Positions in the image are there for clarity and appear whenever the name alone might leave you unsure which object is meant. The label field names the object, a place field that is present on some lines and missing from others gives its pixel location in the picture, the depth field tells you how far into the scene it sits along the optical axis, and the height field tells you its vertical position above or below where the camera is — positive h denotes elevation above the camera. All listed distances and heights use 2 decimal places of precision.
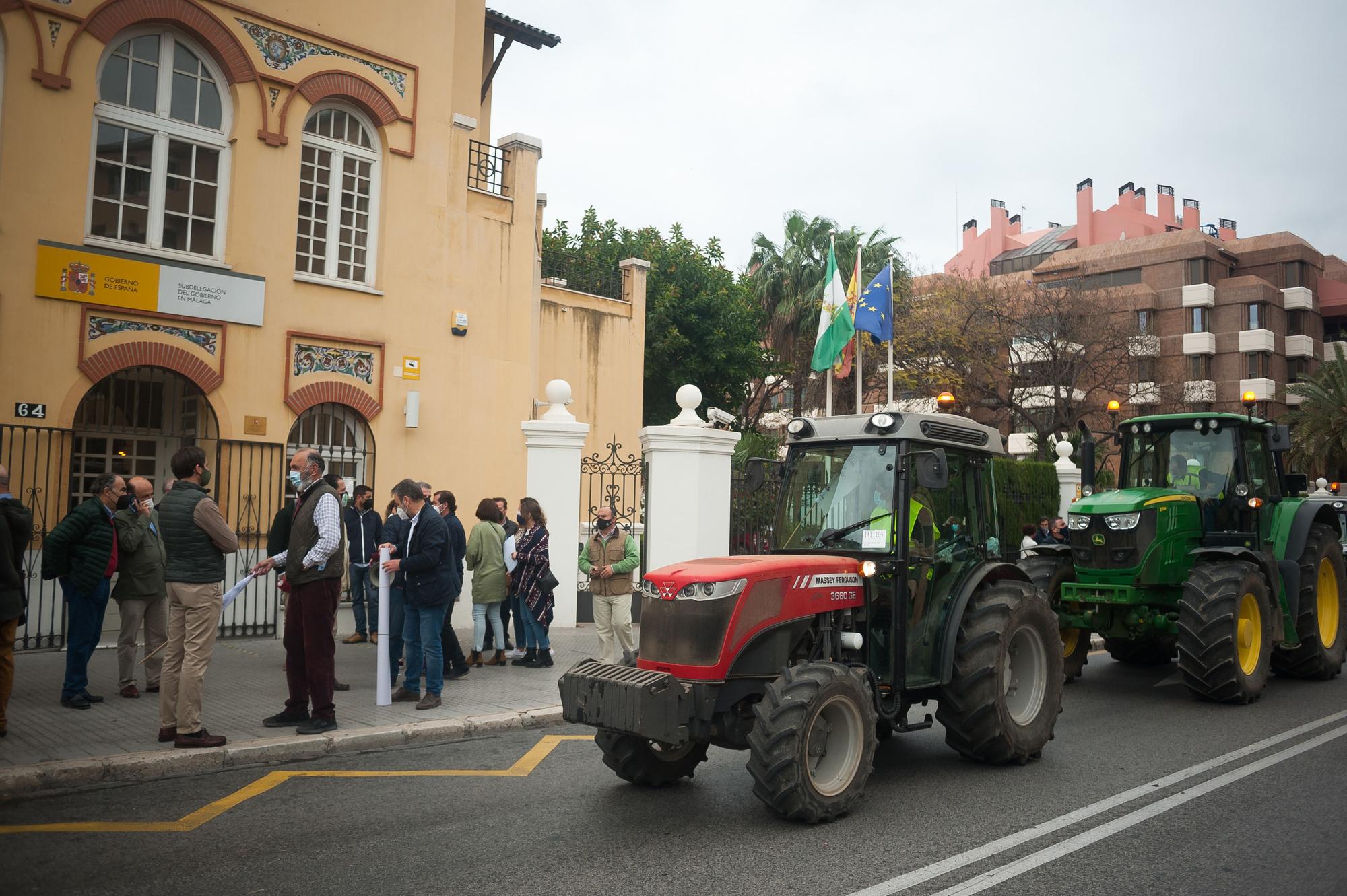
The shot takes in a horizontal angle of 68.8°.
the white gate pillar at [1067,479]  21.58 +0.76
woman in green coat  10.51 -0.68
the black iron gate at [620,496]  14.02 +0.07
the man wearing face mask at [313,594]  7.33 -0.76
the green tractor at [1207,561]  9.00 -0.46
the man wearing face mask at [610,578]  10.24 -0.80
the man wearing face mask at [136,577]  8.63 -0.79
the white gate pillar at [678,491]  13.28 +0.15
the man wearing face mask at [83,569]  8.12 -0.69
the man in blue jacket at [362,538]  11.58 -0.52
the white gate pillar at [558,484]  13.12 +0.20
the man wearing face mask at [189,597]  6.86 -0.76
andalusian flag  21.58 +3.99
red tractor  5.41 -0.81
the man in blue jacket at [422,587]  8.59 -0.82
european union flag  20.80 +4.22
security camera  13.41 +1.20
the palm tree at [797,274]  33.78 +8.14
